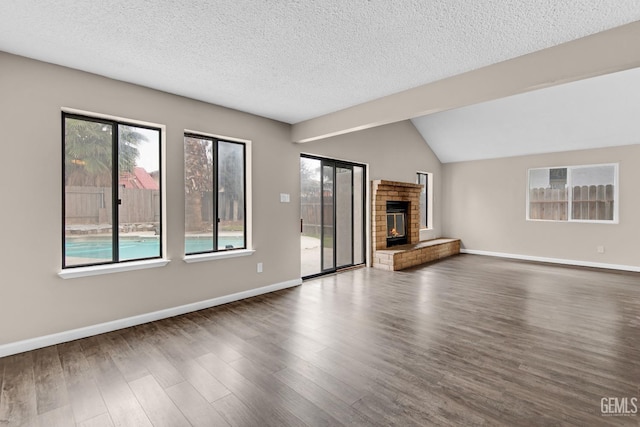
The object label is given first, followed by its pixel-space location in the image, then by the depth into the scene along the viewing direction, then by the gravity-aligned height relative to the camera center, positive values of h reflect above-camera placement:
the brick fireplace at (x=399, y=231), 6.11 -0.46
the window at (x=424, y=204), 8.07 +0.19
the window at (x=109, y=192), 2.95 +0.21
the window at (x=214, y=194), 3.74 +0.22
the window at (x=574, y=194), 6.06 +0.37
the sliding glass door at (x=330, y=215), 5.20 -0.07
